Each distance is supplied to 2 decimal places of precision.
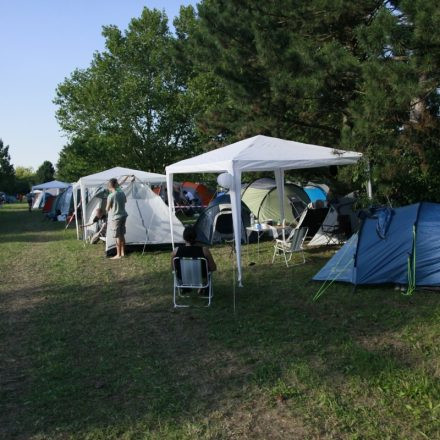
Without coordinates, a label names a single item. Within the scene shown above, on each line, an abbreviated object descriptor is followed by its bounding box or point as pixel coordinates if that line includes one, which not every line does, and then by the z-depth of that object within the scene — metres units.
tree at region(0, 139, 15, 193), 63.78
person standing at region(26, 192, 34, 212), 39.46
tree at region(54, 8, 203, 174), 29.05
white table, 10.66
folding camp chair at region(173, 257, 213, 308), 6.93
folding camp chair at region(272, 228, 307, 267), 9.53
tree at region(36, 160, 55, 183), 94.25
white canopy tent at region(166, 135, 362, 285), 8.17
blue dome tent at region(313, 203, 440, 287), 7.15
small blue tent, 19.04
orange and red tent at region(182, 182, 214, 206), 28.19
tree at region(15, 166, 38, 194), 87.19
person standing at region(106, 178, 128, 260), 11.32
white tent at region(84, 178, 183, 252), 12.34
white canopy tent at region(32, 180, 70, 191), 39.65
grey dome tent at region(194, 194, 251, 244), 12.89
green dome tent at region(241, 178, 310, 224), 14.62
